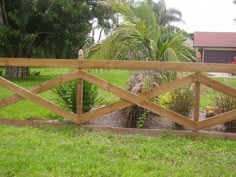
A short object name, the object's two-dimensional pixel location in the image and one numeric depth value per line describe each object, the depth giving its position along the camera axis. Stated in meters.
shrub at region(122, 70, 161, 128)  7.41
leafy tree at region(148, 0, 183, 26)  50.34
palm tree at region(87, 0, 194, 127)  8.15
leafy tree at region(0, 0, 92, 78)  18.28
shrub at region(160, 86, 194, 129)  7.39
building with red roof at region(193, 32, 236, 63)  41.31
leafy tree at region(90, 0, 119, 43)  22.55
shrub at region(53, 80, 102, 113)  7.83
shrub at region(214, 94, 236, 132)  7.18
